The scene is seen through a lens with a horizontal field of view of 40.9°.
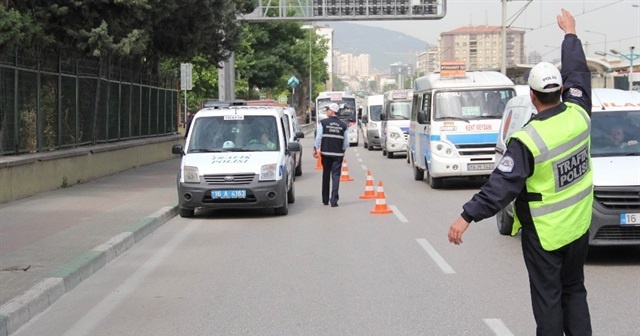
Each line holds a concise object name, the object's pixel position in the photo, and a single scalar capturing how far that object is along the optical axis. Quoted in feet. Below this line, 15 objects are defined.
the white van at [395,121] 111.55
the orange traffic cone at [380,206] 50.33
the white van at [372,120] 135.23
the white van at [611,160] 30.96
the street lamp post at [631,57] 156.97
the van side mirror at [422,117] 65.12
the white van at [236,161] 47.83
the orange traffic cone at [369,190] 59.47
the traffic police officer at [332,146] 53.21
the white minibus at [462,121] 62.90
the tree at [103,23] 62.75
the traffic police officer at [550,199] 15.93
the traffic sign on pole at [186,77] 93.33
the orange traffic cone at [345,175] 74.74
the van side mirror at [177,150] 50.32
